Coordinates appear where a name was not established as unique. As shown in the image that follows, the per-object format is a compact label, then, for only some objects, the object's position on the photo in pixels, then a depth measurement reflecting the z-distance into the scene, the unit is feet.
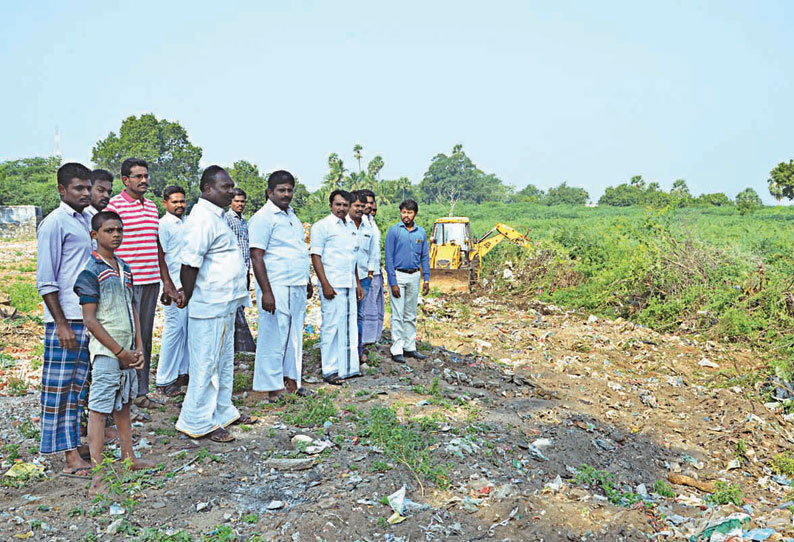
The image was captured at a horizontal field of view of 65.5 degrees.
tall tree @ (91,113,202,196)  148.36
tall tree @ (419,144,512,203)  260.42
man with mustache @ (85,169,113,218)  13.85
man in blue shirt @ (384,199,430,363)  22.85
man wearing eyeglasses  15.74
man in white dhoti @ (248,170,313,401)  16.78
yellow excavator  45.57
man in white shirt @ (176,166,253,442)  13.76
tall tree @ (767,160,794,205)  124.36
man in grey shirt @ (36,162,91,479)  12.11
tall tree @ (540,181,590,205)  241.76
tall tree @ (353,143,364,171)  176.04
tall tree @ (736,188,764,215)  231.26
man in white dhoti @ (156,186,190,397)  17.72
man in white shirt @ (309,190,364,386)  19.49
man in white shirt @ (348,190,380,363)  21.15
